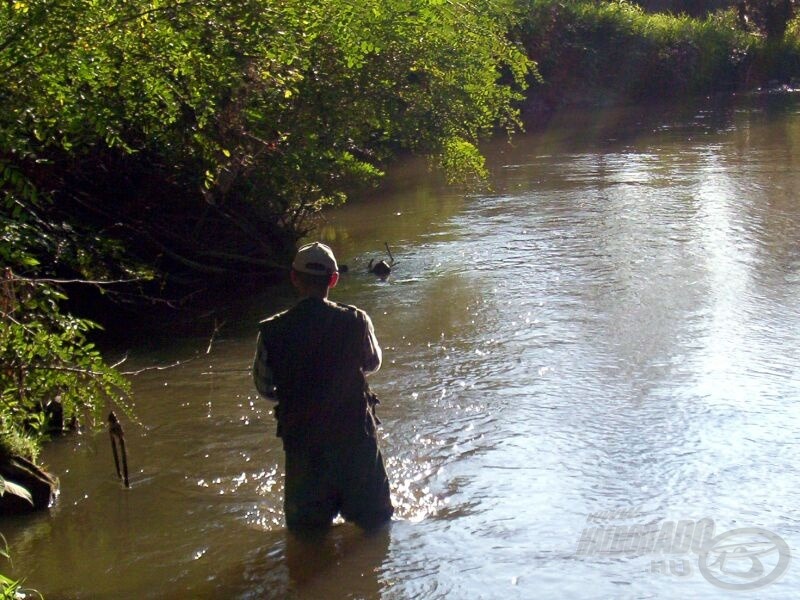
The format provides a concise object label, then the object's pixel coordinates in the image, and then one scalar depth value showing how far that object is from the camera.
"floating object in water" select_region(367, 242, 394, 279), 12.90
